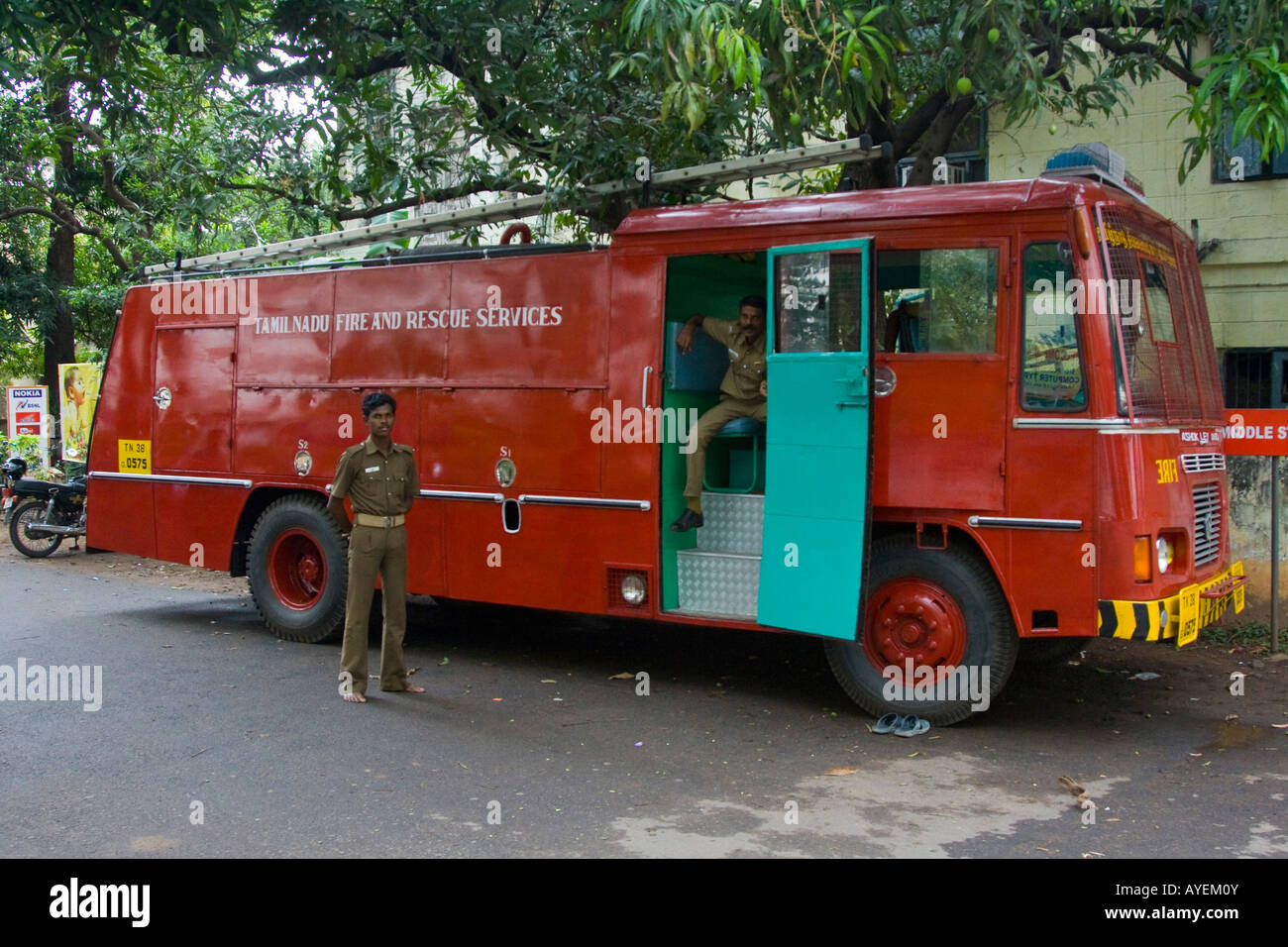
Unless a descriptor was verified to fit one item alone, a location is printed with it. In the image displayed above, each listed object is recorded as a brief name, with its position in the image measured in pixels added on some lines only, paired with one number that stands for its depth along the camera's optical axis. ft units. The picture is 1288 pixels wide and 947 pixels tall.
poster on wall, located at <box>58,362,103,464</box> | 54.90
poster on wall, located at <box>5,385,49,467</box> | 55.52
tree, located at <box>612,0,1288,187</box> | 21.47
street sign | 27.89
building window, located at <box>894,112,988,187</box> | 42.06
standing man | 24.93
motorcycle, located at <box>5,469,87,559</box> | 47.09
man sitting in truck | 25.18
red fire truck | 20.98
